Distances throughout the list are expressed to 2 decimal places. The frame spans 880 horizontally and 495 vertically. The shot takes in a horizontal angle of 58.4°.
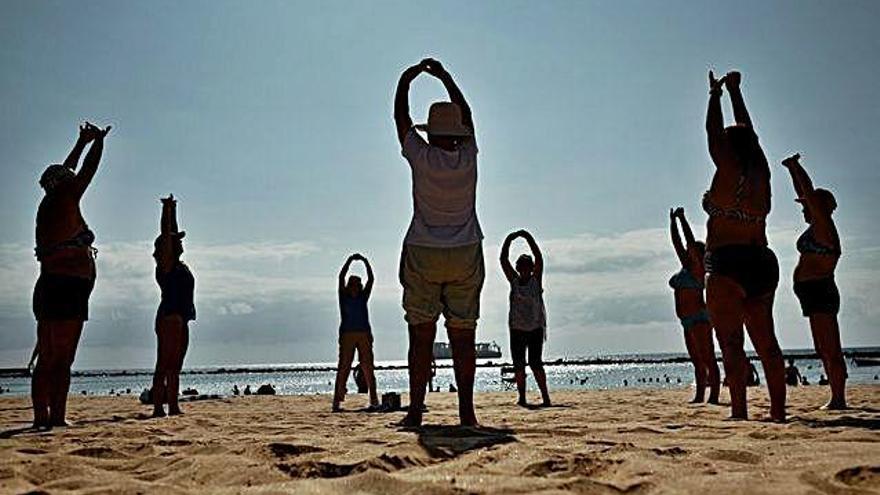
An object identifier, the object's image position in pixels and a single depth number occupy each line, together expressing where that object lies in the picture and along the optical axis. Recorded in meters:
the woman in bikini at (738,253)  5.34
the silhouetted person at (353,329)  9.75
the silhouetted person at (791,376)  18.80
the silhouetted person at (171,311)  8.16
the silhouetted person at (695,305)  8.79
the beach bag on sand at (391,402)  8.80
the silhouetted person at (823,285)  6.69
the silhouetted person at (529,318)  9.42
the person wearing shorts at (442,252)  5.12
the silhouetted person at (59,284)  5.93
